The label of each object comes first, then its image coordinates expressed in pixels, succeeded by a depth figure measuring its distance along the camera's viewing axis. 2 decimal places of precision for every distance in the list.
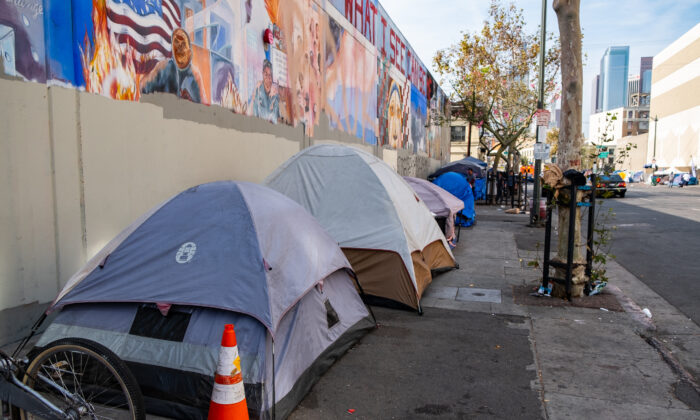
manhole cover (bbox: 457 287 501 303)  7.05
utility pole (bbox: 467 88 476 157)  25.31
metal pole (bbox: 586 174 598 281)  6.73
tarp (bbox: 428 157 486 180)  24.95
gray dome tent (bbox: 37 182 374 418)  3.62
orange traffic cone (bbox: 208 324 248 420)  3.01
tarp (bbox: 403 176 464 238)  11.15
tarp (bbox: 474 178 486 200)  24.51
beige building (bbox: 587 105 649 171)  88.44
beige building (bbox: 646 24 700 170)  62.59
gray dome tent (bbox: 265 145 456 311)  6.41
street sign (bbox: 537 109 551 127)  13.34
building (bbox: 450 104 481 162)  53.66
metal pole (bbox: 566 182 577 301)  6.59
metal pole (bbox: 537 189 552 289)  6.87
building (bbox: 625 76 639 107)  110.45
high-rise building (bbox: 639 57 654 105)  136.31
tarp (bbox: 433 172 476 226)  15.51
